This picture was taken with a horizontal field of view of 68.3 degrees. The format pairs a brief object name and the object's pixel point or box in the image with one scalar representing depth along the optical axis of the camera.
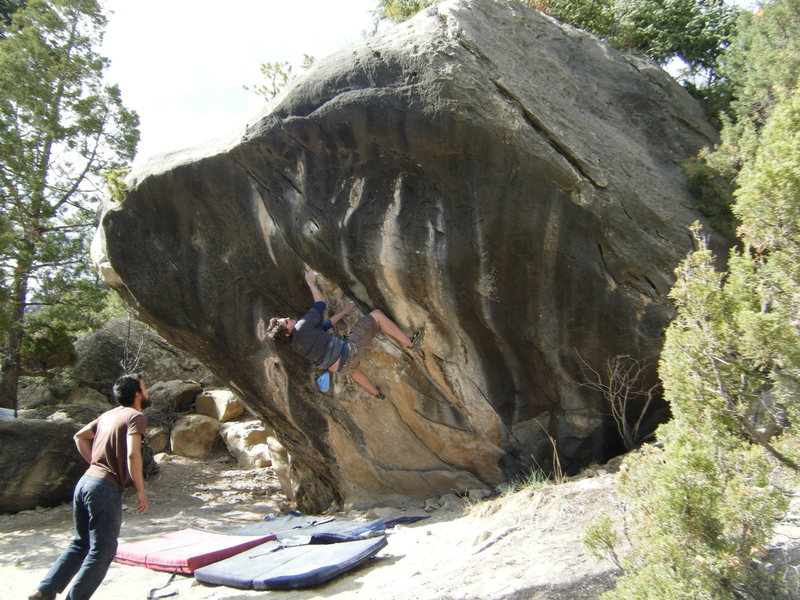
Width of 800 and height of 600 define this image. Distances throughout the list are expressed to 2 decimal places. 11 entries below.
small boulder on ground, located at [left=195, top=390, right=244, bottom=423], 14.09
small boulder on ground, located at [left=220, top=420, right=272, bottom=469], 12.46
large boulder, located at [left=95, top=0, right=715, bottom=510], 5.86
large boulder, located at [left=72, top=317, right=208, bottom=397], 14.75
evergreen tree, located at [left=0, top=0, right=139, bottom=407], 11.38
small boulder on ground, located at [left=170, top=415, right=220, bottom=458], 12.97
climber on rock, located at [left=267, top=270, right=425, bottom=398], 6.29
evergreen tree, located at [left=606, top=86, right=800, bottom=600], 2.85
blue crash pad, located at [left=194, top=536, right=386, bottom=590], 4.64
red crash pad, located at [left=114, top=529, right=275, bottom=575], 5.46
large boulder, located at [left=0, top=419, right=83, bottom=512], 8.97
